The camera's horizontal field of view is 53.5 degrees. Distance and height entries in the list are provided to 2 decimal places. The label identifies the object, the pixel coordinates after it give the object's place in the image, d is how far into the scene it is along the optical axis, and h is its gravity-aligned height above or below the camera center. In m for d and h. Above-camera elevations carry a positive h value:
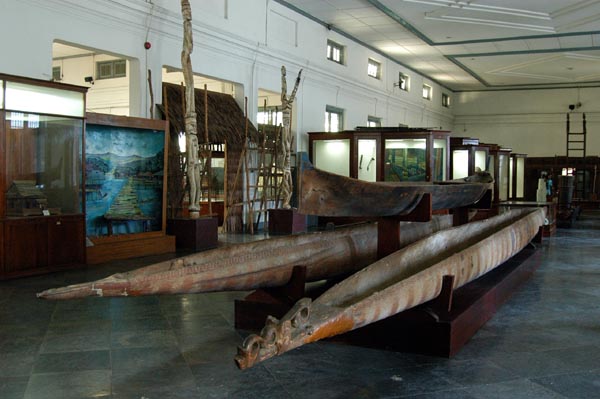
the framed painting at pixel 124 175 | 8.82 +0.05
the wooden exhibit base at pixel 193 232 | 9.90 -0.89
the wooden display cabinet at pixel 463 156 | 18.20 +0.79
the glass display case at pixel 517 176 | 23.42 +0.25
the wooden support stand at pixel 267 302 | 4.67 -1.00
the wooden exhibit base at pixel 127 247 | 8.38 -1.03
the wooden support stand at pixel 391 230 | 4.95 -0.41
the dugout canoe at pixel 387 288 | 2.85 -0.71
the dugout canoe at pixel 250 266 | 3.54 -0.62
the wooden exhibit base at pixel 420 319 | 4.31 -1.06
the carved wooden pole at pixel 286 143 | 13.05 +0.83
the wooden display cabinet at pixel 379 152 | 15.91 +0.78
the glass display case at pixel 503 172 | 20.75 +0.37
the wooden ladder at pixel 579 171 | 23.64 +0.48
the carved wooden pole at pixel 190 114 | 9.84 +1.08
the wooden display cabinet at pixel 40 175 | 7.14 +0.03
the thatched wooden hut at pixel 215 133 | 10.83 +0.92
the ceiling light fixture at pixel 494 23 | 15.79 +4.34
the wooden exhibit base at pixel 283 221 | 12.67 -0.87
